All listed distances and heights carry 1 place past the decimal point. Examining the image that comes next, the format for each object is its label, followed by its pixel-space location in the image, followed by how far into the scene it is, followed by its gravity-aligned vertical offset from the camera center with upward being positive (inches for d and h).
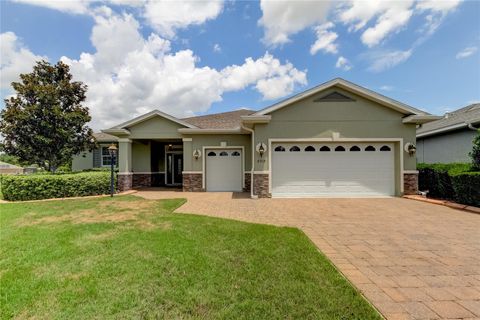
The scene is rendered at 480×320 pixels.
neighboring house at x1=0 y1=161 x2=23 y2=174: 1129.4 -29.4
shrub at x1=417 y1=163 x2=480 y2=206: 323.0 -34.0
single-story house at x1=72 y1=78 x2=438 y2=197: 415.2 +29.2
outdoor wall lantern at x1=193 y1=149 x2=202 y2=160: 503.2 +17.4
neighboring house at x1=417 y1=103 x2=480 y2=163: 456.1 +47.2
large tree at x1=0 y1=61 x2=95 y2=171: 502.3 +95.2
